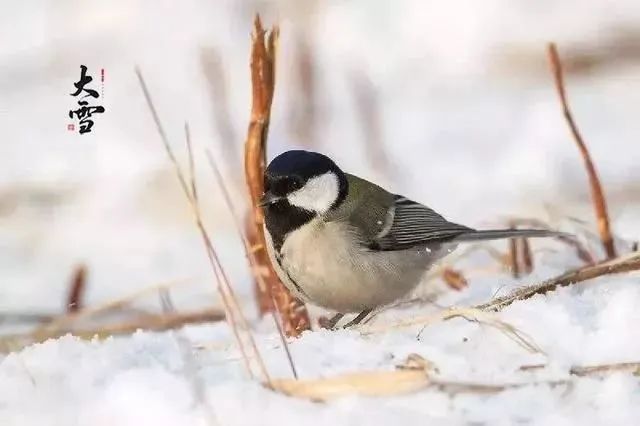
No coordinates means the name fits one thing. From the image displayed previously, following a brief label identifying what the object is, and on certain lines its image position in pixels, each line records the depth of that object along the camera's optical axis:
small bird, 4.54
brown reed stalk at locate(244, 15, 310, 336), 4.20
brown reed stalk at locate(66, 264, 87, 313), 5.16
